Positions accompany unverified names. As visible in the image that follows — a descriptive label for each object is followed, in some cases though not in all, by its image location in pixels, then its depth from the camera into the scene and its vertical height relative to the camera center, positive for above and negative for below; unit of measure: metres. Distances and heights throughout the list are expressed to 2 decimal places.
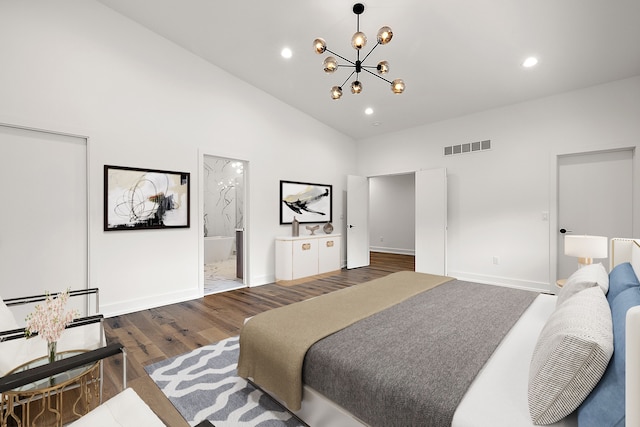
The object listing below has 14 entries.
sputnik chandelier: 2.37 +1.40
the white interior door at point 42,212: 2.93 +0.02
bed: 0.96 -0.68
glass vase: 1.52 -0.71
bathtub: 6.95 -0.84
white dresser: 5.01 -0.76
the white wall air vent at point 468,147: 4.91 +1.14
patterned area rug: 1.74 -1.20
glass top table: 1.38 -0.93
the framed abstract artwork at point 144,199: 3.48 +0.19
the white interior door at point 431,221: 5.24 -0.15
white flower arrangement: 1.45 -0.53
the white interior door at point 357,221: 6.36 -0.17
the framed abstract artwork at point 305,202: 5.37 +0.22
